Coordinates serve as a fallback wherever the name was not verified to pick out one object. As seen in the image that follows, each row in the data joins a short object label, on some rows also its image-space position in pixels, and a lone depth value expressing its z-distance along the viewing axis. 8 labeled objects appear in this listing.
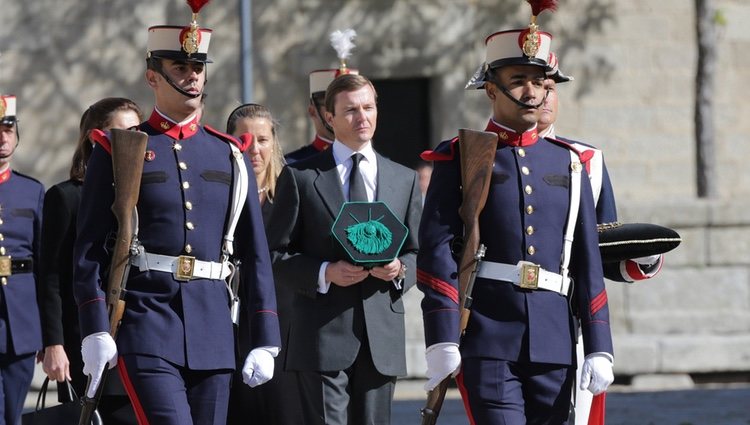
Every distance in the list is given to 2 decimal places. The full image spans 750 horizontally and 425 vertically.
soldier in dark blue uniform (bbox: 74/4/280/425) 12.37
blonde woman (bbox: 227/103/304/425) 14.71
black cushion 13.45
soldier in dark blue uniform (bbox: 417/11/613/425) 12.59
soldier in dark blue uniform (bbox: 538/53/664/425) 13.54
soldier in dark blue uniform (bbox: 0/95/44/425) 16.09
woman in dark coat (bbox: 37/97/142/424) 15.55
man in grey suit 14.22
